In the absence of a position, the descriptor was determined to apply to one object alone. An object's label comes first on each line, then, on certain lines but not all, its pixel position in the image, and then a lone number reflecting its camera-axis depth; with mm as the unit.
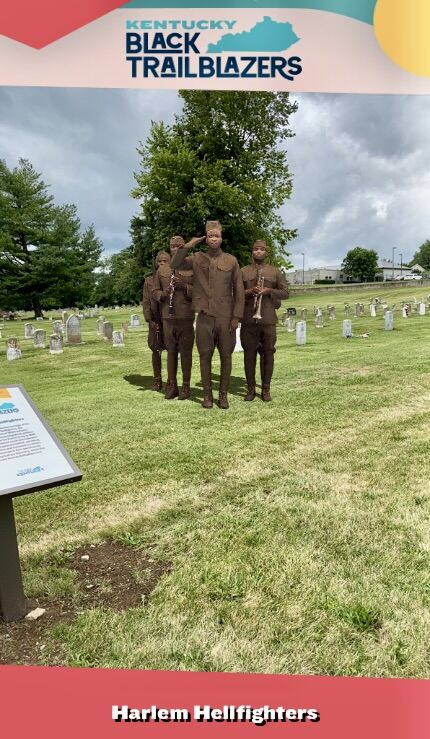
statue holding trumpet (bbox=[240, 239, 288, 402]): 4262
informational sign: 1979
